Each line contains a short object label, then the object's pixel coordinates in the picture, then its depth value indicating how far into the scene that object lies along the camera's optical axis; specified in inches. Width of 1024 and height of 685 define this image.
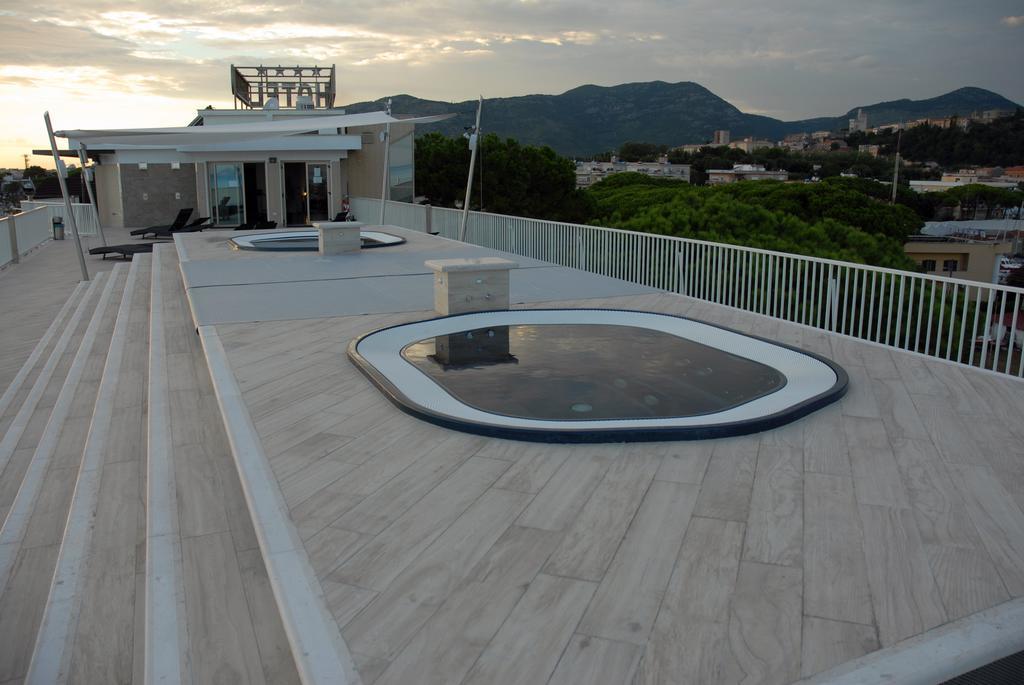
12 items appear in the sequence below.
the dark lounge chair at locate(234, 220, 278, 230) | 775.7
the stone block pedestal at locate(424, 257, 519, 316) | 301.4
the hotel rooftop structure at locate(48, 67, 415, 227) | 900.6
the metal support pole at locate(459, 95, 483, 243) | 552.9
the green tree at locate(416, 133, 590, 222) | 1226.6
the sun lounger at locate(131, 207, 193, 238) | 801.6
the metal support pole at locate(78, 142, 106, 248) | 760.5
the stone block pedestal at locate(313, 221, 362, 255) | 510.9
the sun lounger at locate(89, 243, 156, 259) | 664.4
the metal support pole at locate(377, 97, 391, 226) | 702.4
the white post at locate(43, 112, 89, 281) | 546.5
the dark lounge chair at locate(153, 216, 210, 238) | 788.6
